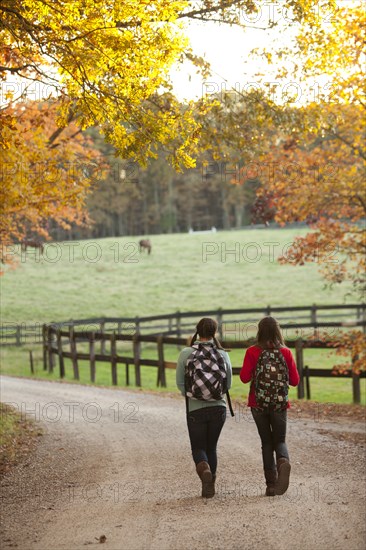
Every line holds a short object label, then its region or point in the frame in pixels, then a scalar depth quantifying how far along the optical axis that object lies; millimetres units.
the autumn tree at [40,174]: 12812
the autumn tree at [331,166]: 14117
